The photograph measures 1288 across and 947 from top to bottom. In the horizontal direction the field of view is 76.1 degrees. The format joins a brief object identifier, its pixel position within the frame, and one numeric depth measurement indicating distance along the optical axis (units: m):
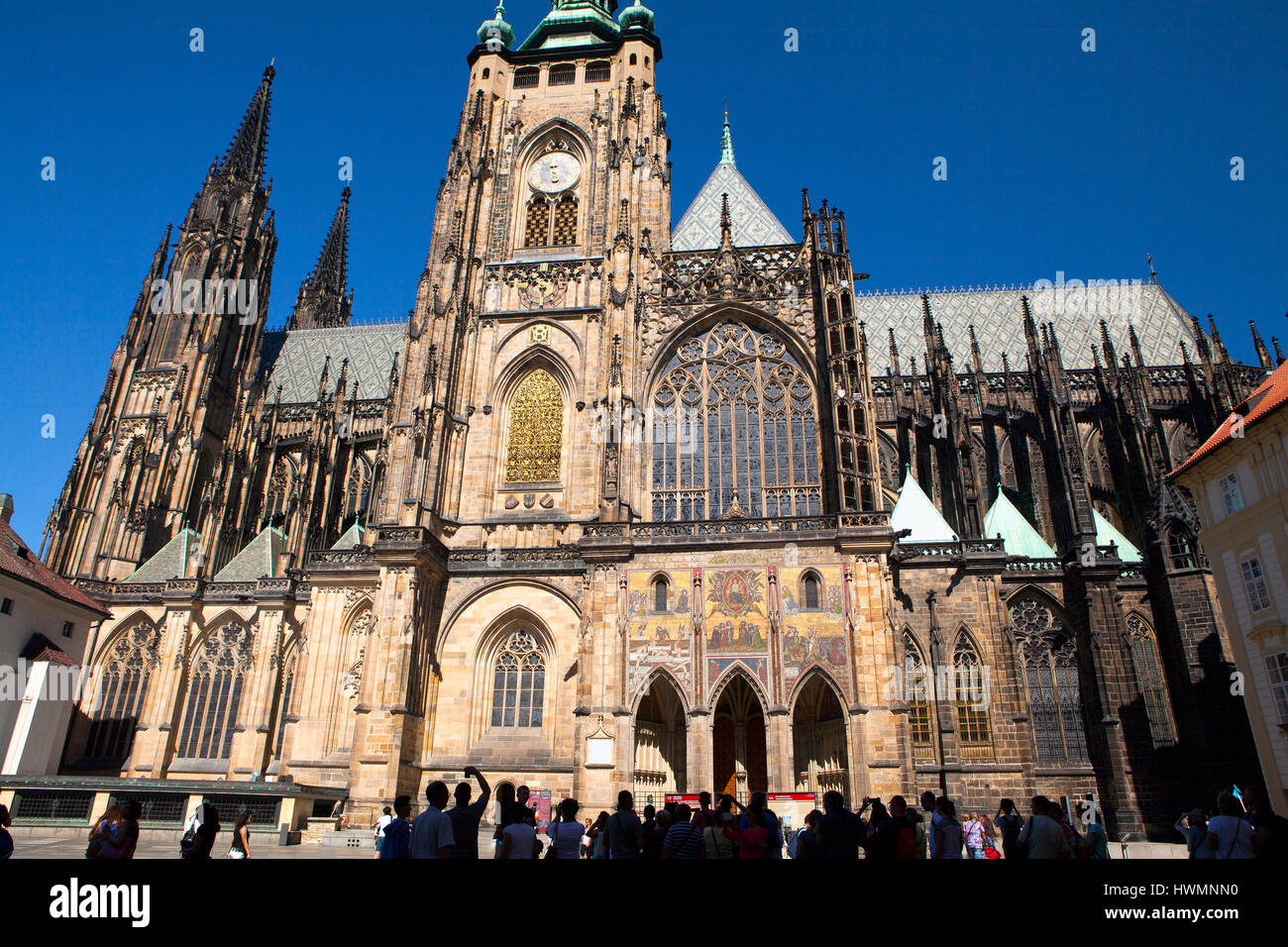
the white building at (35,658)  24.88
